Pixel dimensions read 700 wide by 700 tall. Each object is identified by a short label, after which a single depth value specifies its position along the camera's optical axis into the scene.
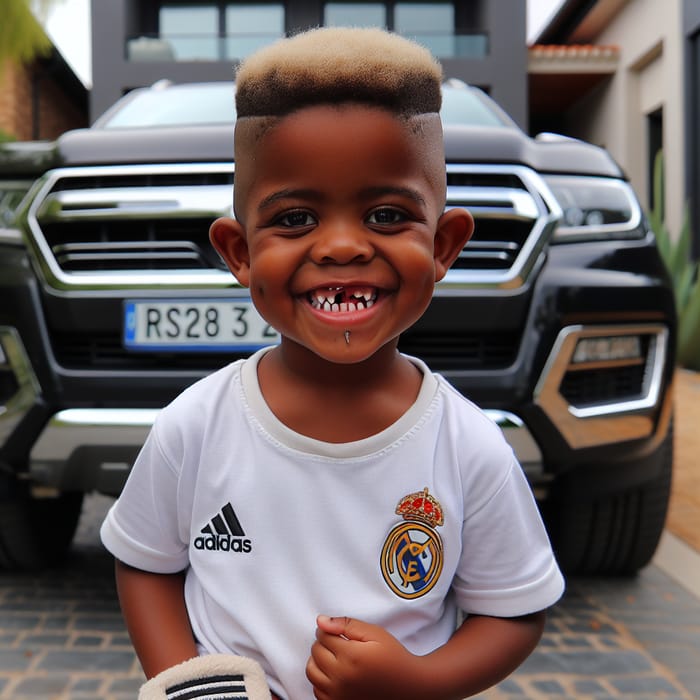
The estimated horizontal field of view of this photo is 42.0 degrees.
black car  2.50
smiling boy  0.99
